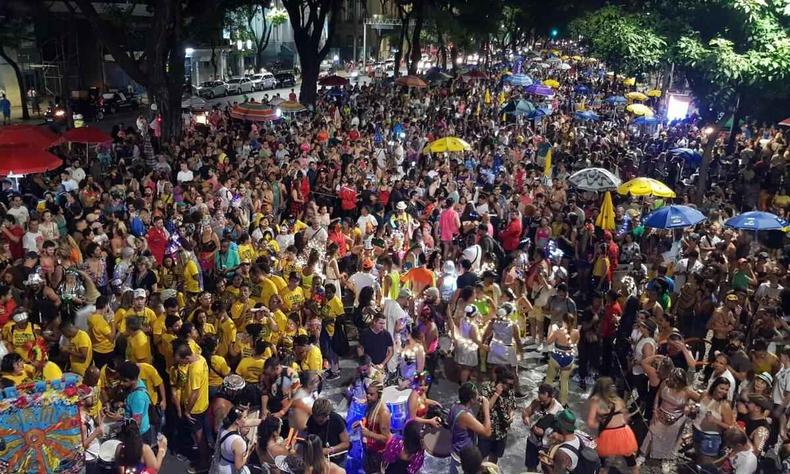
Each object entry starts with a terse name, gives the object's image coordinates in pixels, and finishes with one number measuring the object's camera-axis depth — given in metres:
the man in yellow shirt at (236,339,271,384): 6.72
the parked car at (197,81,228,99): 39.47
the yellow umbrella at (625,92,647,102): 29.54
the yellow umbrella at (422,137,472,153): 16.23
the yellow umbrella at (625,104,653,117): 24.91
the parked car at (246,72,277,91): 45.41
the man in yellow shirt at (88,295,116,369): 7.23
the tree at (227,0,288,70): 47.20
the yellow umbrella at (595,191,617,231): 12.52
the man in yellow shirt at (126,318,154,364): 6.78
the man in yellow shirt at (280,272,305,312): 8.38
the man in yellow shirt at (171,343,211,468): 6.31
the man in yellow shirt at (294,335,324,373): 6.87
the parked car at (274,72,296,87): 50.34
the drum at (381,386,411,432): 6.06
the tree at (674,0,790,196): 13.86
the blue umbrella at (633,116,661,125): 24.27
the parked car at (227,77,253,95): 42.53
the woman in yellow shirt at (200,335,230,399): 6.70
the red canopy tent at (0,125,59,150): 11.62
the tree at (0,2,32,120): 28.75
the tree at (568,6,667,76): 15.40
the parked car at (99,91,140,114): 33.84
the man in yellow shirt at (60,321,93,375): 6.71
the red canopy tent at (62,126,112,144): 14.48
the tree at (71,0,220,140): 18.03
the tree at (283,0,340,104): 28.38
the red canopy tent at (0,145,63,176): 10.55
